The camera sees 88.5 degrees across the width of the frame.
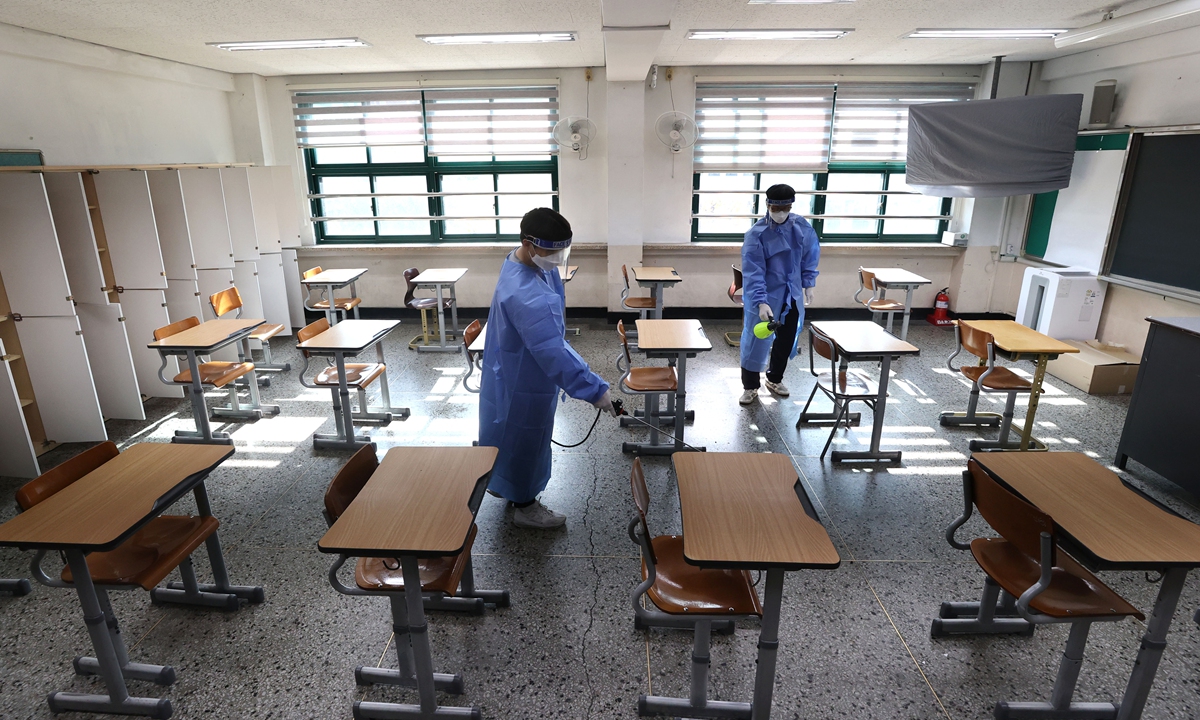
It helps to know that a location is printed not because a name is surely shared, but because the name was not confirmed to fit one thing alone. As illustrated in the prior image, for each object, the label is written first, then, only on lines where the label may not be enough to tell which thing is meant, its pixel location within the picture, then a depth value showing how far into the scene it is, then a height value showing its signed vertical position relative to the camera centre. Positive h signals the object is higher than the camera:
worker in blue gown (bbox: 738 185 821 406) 4.21 -0.52
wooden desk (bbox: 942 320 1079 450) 3.61 -0.88
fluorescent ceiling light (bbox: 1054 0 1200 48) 3.80 +1.09
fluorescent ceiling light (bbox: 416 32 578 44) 4.88 +1.20
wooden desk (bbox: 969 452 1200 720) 1.72 -0.97
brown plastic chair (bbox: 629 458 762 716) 1.82 -1.20
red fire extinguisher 6.89 -1.28
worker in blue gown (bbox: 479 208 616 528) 2.64 -0.76
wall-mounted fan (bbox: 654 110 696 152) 6.36 +0.64
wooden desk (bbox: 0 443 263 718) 1.86 -0.99
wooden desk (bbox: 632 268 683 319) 5.82 -0.80
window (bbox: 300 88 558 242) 6.75 +0.34
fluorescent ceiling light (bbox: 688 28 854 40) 4.81 +1.21
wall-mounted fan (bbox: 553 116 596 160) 6.51 +0.62
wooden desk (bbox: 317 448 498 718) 1.75 -0.96
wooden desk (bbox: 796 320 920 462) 3.55 -0.88
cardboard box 4.78 -1.35
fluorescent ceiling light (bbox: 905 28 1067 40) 4.75 +1.21
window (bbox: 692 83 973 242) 6.62 +0.36
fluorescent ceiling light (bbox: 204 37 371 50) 4.93 +1.16
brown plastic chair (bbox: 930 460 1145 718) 1.85 -1.23
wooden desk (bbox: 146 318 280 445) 3.81 -0.95
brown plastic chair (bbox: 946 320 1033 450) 3.79 -1.13
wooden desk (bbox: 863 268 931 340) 5.77 -0.80
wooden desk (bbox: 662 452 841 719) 1.68 -0.95
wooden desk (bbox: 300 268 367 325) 5.77 -0.80
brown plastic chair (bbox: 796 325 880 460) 3.77 -1.21
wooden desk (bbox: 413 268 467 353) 5.85 -0.82
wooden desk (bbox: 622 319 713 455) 3.57 -0.86
